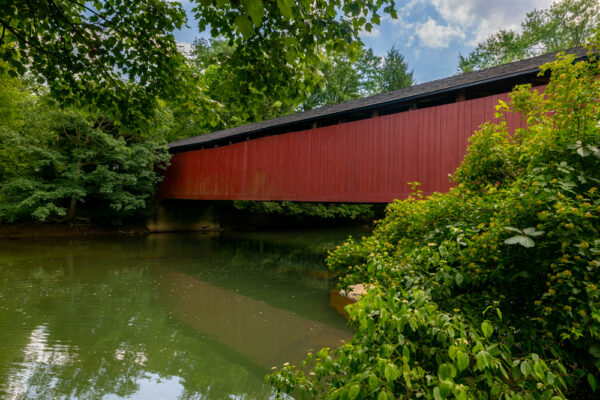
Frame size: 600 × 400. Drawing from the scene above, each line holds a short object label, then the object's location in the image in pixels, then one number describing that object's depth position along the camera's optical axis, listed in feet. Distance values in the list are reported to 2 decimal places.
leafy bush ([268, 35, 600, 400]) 3.91
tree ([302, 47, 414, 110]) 80.53
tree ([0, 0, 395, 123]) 8.64
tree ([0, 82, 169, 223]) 37.17
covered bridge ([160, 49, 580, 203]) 21.04
